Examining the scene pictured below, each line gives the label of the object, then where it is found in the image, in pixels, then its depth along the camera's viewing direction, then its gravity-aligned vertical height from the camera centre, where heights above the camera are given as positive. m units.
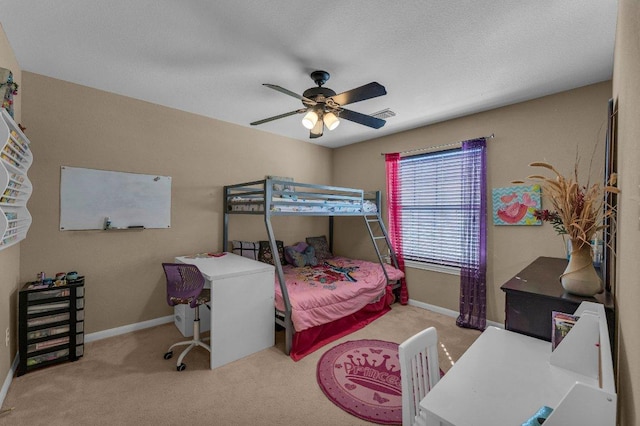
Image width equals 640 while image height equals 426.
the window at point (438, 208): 3.34 +0.06
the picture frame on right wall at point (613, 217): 1.44 +0.00
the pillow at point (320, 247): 4.55 -0.61
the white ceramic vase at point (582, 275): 1.37 -0.30
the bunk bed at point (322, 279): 2.62 -0.83
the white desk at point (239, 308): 2.36 -0.90
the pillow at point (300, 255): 4.04 -0.68
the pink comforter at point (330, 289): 2.65 -0.85
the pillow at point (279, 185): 3.22 +0.32
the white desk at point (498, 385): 0.94 -0.68
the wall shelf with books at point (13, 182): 1.55 +0.15
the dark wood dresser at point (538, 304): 1.35 -0.46
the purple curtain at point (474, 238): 3.19 -0.30
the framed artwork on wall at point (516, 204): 2.88 +0.11
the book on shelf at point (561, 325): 1.20 -0.49
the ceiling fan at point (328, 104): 2.00 +0.87
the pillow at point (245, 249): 3.68 -0.53
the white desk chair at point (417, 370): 1.17 -0.75
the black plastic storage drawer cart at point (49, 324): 2.19 -0.98
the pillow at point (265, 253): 3.79 -0.60
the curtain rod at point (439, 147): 3.19 +0.88
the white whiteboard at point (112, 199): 2.66 +0.09
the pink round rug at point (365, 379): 1.90 -1.35
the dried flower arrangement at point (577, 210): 1.35 +0.03
